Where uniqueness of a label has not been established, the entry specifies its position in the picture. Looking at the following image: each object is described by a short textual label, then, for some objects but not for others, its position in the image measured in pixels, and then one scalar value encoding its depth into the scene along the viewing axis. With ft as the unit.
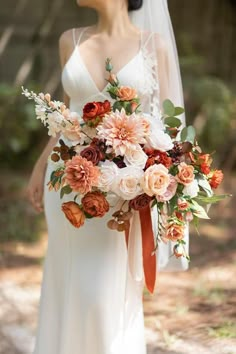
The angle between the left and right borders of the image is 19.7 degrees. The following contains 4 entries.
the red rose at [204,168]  8.47
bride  9.36
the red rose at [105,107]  8.29
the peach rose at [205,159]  8.48
